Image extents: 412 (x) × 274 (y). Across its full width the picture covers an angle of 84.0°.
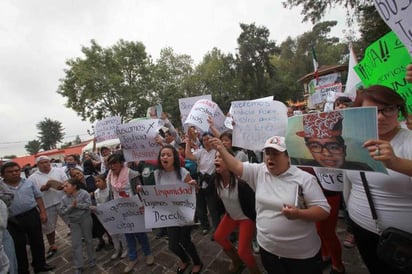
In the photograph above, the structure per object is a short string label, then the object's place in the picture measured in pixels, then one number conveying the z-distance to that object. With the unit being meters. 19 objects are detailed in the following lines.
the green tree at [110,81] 22.20
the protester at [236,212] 2.62
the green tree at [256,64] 35.22
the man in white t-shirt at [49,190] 4.82
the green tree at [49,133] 80.88
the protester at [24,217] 3.86
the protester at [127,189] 3.70
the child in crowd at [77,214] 3.73
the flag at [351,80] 3.09
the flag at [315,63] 6.69
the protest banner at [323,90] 5.66
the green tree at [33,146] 80.12
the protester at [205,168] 3.67
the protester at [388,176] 1.44
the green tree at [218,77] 36.53
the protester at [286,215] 1.80
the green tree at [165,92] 24.86
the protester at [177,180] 3.09
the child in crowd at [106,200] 4.09
